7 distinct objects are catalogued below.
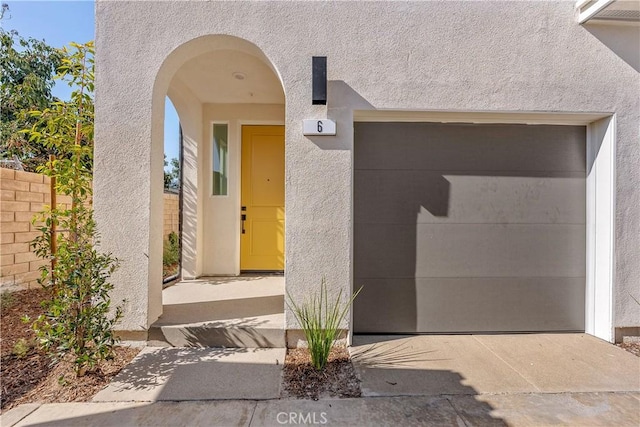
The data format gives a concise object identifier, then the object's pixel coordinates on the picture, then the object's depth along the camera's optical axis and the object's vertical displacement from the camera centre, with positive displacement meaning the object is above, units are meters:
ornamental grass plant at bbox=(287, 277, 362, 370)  2.74 -1.08
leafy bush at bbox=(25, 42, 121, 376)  2.54 -0.36
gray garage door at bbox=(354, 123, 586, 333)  3.49 -0.16
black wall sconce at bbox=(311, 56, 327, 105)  3.00 +1.35
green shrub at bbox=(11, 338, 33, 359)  2.91 -1.38
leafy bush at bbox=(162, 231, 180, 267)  6.09 -0.79
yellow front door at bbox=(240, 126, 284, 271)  5.41 +0.27
